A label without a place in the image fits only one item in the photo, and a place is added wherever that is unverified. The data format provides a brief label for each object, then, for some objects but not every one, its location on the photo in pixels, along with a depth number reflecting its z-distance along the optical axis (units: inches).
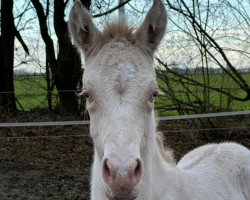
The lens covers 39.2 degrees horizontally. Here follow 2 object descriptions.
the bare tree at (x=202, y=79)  291.1
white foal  70.1
